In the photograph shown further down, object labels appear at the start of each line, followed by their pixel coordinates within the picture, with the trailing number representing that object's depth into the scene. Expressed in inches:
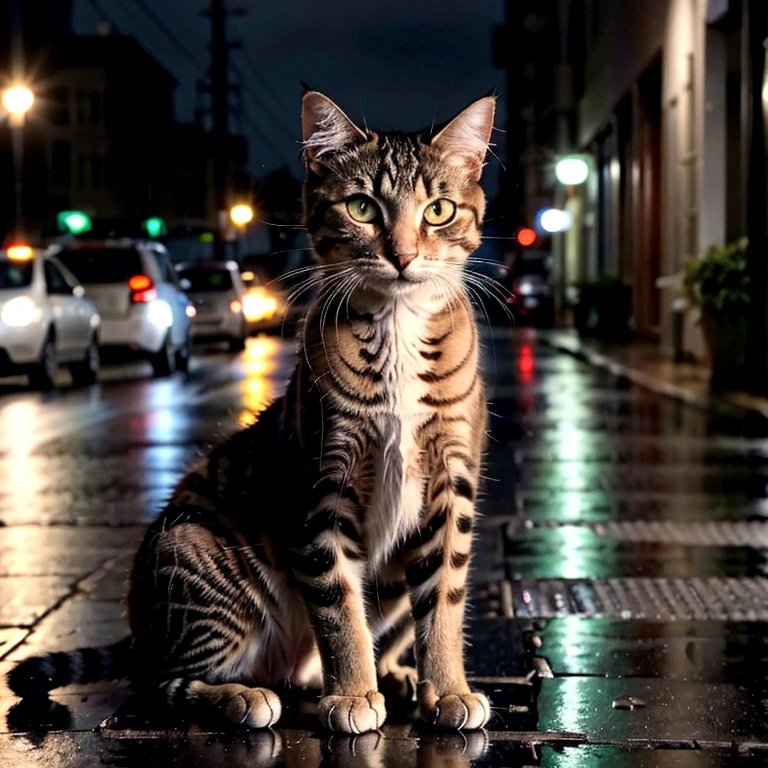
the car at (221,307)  1128.2
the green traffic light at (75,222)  1449.3
